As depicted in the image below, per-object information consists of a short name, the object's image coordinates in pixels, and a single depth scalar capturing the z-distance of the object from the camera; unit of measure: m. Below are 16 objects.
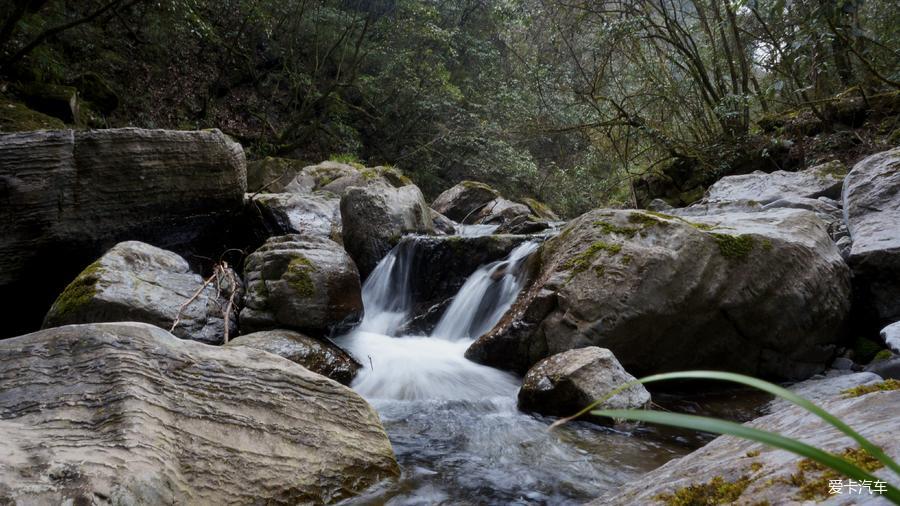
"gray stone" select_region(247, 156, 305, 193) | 10.84
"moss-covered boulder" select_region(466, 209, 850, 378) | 4.58
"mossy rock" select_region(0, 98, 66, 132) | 7.58
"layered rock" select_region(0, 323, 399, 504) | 1.85
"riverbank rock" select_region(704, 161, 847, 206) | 7.42
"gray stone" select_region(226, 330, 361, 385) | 4.50
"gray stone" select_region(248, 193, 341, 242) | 7.84
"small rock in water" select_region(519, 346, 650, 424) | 3.71
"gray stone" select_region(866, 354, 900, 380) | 3.77
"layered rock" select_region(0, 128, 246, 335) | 5.62
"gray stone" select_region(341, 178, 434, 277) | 7.75
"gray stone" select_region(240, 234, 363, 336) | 5.20
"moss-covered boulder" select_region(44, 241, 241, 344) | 4.50
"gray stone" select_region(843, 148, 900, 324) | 4.75
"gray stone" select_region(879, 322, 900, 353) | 3.37
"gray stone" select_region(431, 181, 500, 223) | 13.03
